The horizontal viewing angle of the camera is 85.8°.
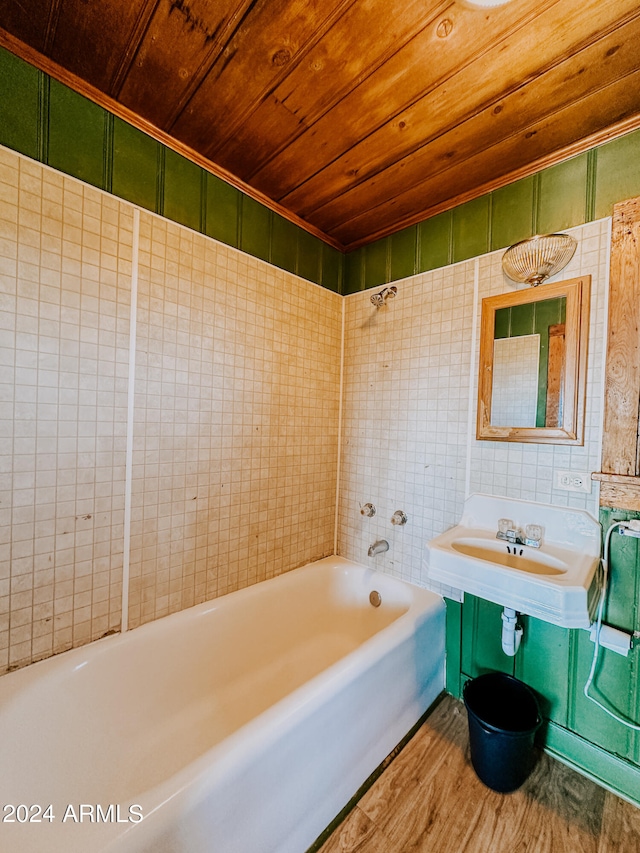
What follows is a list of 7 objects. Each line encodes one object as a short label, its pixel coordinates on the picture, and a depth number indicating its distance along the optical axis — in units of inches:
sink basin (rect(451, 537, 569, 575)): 53.7
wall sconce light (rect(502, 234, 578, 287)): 54.0
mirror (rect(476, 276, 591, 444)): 55.2
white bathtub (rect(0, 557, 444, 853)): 31.7
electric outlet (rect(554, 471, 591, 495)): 54.4
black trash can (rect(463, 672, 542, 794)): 49.3
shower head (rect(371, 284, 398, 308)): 76.0
